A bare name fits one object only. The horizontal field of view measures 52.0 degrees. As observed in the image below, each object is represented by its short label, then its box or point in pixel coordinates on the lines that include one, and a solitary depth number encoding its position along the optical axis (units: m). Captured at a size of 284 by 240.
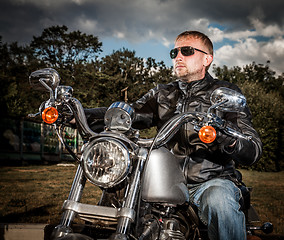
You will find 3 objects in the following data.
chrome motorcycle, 1.36
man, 1.76
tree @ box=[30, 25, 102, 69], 29.62
